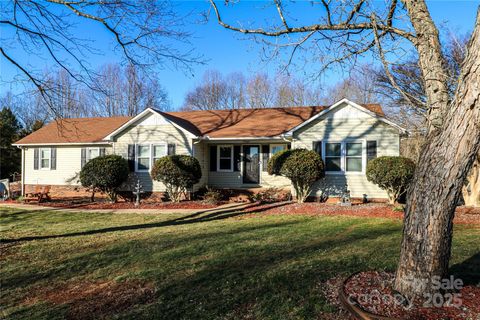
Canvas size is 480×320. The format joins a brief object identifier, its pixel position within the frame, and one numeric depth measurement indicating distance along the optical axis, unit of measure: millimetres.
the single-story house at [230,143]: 13648
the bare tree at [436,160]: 3182
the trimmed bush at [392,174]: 11977
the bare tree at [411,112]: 11734
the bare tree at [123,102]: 35281
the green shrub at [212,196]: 13703
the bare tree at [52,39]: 6227
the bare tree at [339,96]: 26219
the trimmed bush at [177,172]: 13883
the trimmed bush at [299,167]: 12719
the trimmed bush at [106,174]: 14625
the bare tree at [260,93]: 38031
